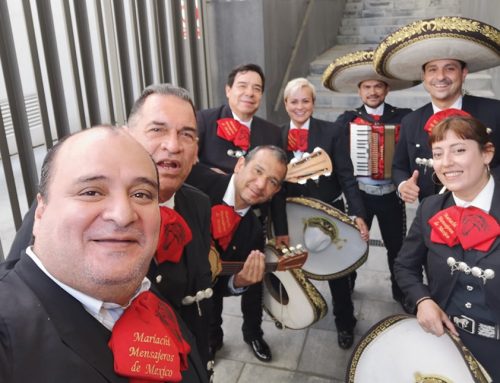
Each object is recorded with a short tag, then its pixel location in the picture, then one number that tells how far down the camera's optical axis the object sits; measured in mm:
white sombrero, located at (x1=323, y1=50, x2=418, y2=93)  3121
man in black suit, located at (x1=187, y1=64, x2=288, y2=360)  2943
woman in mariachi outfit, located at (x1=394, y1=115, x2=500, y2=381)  1803
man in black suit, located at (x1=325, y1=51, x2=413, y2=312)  3203
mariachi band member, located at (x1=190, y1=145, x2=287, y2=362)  2385
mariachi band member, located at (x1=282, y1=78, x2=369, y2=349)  3010
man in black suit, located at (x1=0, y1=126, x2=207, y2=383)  847
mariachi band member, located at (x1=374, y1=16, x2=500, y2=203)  2393
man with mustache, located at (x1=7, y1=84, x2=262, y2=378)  1599
